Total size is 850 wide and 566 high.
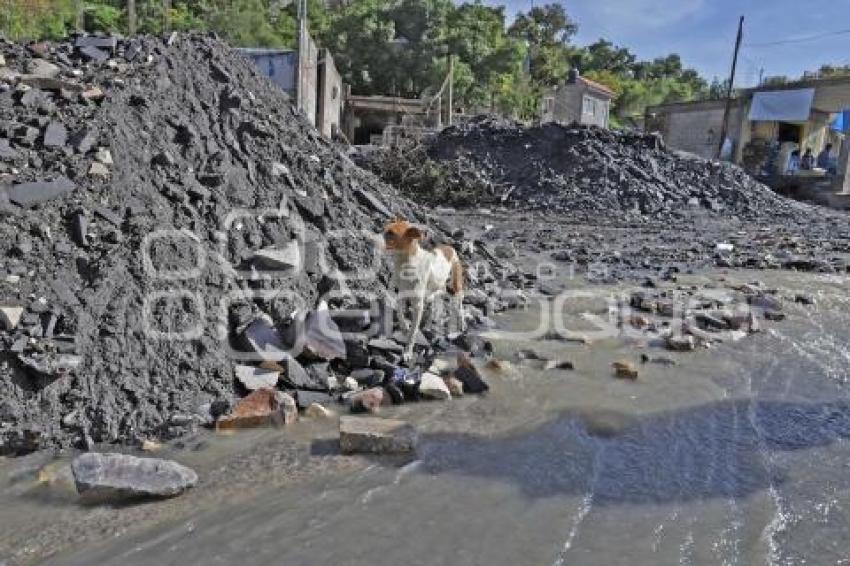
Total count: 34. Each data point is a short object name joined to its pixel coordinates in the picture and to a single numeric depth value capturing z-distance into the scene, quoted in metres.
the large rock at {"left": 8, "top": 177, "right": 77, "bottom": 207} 4.80
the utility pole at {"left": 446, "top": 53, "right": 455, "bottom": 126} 25.25
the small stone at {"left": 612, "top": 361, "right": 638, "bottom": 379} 5.70
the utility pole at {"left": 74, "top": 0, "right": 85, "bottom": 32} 21.67
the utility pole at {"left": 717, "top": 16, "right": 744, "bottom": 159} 28.78
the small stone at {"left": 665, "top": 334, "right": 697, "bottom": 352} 6.56
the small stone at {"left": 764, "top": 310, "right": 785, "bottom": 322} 8.02
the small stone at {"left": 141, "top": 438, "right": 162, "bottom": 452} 3.99
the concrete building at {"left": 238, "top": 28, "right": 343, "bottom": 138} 16.86
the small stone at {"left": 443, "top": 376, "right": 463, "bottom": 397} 5.07
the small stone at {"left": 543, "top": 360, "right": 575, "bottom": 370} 5.91
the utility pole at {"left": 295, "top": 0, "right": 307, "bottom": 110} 15.46
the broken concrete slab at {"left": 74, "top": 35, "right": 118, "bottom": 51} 6.98
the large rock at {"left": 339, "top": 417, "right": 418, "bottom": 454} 4.11
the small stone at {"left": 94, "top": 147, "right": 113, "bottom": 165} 5.37
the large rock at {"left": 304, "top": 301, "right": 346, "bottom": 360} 5.16
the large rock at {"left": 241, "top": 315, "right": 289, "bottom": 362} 4.95
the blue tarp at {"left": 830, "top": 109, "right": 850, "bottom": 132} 29.11
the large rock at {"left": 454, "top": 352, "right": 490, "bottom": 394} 5.17
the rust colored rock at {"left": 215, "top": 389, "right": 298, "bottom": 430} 4.34
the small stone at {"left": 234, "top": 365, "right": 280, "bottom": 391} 4.67
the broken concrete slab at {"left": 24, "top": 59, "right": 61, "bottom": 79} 6.29
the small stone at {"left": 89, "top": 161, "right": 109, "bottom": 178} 5.25
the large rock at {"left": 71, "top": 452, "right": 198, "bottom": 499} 3.46
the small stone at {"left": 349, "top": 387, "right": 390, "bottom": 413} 4.73
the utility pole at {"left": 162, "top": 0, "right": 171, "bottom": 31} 24.33
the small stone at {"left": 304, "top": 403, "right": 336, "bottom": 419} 4.60
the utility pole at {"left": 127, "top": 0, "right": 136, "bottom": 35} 15.84
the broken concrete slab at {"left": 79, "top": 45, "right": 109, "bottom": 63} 6.75
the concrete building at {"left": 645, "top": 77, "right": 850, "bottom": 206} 25.78
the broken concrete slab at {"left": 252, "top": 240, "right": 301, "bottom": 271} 5.59
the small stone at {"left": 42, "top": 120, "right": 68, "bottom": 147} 5.37
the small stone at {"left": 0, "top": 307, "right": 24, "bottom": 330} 4.15
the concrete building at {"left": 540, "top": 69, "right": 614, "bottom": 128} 36.94
